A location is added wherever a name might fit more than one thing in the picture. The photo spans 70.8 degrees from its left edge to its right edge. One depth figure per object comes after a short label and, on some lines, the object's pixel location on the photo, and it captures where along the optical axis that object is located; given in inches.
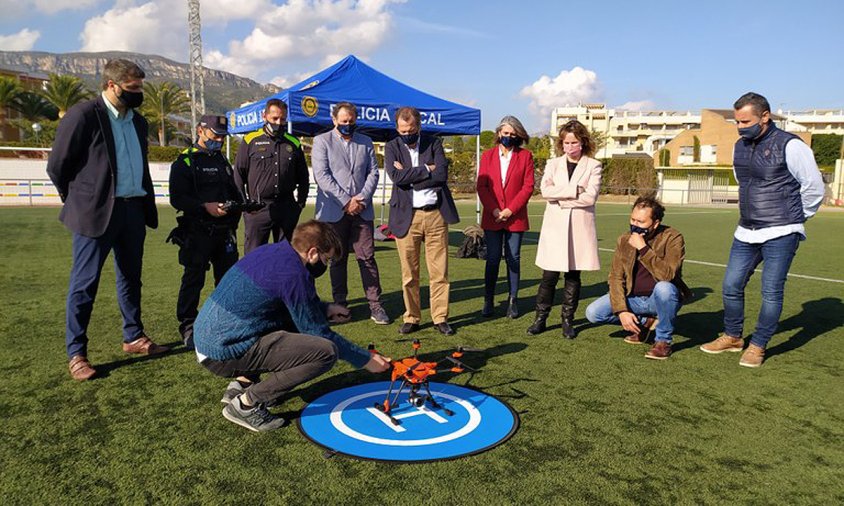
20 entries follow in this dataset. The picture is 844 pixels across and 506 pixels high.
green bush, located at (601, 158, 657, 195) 1539.1
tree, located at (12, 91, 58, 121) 2075.5
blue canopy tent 375.9
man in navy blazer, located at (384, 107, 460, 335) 216.8
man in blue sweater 122.7
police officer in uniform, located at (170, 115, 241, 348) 197.0
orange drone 134.1
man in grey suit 230.7
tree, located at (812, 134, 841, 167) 2874.0
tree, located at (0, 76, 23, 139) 1963.6
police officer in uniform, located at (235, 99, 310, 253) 222.7
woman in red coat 231.6
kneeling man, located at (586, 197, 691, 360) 193.0
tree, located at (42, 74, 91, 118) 2082.9
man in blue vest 176.4
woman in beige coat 210.1
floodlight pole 1927.9
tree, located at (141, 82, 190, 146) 2352.4
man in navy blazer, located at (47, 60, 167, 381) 160.7
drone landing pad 123.8
